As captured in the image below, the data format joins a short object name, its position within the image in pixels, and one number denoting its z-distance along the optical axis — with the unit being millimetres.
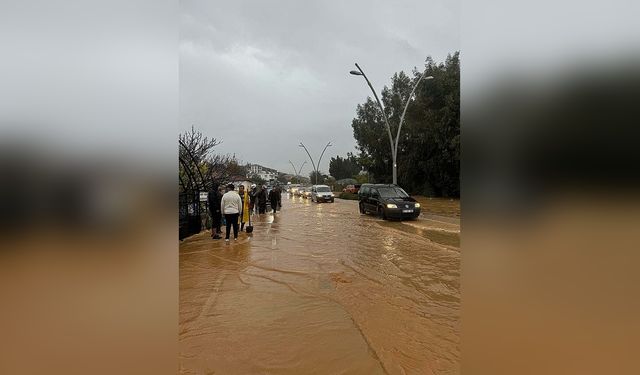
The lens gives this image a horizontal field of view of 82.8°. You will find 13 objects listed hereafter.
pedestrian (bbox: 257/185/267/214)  20433
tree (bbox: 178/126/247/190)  12387
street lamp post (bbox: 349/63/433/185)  19125
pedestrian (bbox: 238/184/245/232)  12300
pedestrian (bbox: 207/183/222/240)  10859
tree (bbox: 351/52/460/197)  27156
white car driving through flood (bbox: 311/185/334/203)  31848
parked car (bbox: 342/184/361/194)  44656
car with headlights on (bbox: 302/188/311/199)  45600
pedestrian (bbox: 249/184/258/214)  16441
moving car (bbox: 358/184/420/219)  15516
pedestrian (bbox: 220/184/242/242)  9703
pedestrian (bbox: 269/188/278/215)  20438
